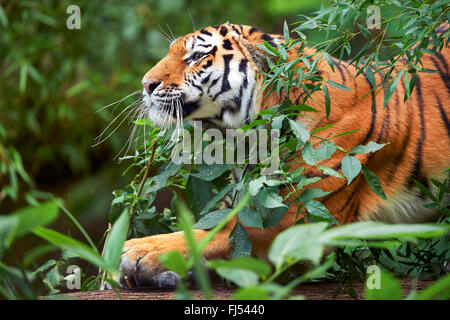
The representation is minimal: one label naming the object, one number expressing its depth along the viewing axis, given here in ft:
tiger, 24.01
